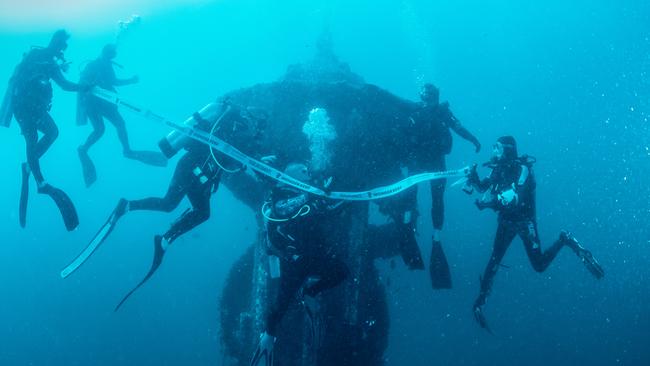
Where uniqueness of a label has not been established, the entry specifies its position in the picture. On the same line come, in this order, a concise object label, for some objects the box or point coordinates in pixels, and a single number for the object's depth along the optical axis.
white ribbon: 5.75
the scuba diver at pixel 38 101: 7.07
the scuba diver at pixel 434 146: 8.13
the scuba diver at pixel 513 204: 6.61
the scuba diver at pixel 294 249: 5.56
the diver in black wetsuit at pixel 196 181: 6.43
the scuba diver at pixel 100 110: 9.78
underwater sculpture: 7.50
